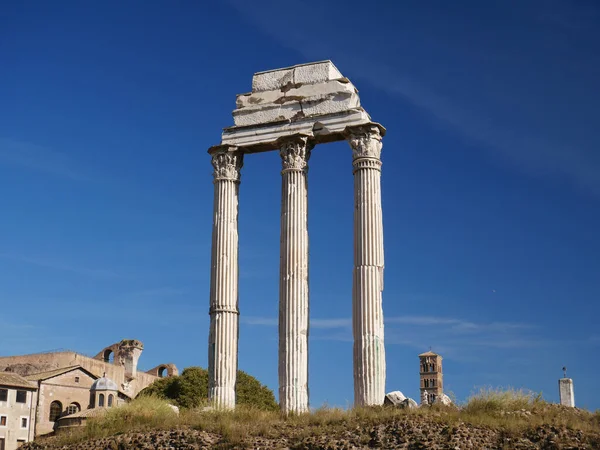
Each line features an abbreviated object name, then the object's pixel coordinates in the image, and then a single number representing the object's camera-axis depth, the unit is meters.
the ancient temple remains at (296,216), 24.33
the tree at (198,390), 54.09
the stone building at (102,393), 60.72
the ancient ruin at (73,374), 60.90
